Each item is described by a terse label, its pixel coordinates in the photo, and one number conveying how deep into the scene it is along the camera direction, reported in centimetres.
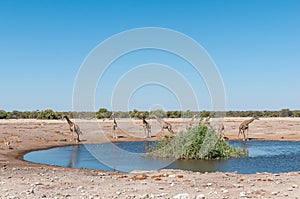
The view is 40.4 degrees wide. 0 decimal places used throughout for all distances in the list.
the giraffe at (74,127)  4081
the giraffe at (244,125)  4373
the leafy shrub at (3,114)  12119
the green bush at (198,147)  2759
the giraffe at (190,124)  2969
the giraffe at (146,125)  4476
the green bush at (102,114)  10331
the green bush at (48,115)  11403
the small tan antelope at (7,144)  3339
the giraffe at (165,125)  3962
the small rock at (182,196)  1156
